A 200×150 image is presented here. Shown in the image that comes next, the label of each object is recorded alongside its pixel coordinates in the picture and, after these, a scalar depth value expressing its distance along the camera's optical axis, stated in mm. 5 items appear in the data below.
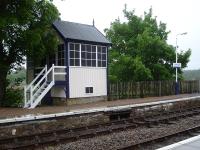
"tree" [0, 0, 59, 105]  19328
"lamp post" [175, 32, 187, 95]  33781
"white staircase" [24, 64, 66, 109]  20391
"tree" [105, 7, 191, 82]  36188
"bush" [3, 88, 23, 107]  23219
